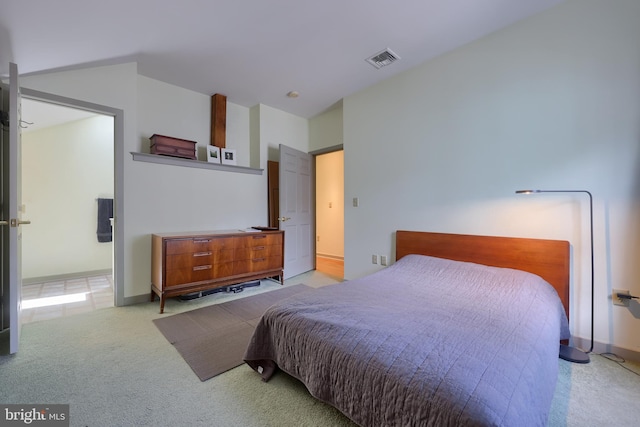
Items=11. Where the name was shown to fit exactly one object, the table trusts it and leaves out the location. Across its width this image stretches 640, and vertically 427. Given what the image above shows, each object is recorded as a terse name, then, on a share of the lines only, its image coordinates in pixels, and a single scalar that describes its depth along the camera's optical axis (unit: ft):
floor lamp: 6.06
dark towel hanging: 13.73
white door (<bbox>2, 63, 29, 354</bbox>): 5.92
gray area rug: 6.00
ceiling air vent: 8.93
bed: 3.01
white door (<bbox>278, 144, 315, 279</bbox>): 13.16
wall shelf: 9.61
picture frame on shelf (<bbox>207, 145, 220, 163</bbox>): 11.53
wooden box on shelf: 9.90
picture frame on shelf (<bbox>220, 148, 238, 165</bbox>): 11.85
